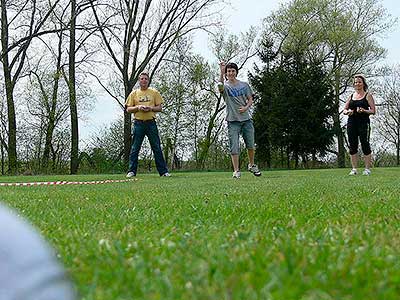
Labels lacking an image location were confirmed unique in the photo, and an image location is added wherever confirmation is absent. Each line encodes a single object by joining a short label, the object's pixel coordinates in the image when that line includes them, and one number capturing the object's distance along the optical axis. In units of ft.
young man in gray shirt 31.89
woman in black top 33.63
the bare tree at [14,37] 76.02
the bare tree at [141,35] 87.26
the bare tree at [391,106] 107.24
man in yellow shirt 36.11
